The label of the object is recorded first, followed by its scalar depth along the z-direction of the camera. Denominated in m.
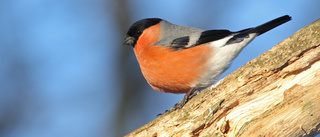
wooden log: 4.58
